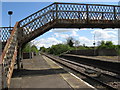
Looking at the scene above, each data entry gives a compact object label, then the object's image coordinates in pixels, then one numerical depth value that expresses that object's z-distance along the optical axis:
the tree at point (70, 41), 77.00
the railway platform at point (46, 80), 5.85
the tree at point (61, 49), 54.35
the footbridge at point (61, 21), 9.63
